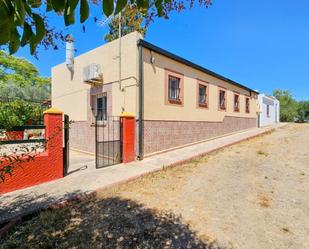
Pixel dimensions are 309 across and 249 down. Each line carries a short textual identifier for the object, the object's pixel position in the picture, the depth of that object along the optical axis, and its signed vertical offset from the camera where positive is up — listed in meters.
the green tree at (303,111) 57.88 +2.43
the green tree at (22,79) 23.89 +4.76
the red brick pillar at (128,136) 8.80 -0.71
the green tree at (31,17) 1.01 +0.50
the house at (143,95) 9.36 +1.22
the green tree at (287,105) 53.09 +3.91
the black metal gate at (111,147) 8.80 -1.16
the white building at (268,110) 24.02 +1.21
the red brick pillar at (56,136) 6.39 -0.55
